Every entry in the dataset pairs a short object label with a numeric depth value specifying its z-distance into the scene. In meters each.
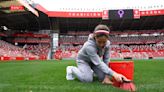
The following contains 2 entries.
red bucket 2.08
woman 2.02
